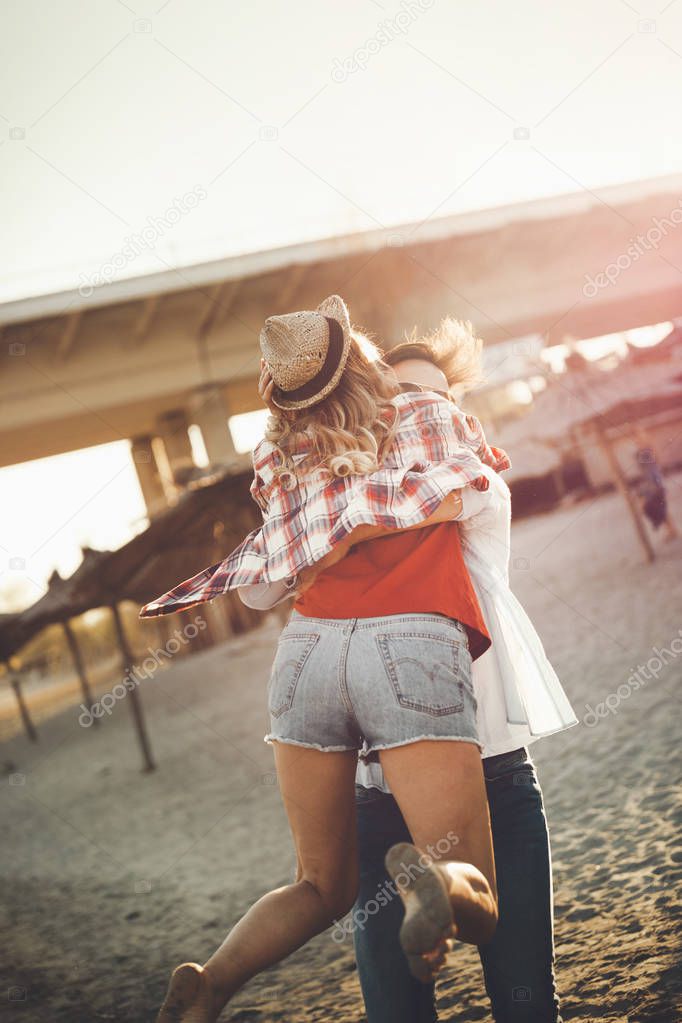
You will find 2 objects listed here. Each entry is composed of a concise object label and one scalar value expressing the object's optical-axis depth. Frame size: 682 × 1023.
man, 2.11
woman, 1.87
